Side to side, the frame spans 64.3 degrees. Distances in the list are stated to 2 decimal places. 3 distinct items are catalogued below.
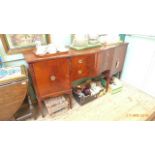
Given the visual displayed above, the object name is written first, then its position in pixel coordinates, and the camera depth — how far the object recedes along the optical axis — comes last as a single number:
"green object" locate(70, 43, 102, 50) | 1.58
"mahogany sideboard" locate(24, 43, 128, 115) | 1.32
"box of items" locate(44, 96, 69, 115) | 1.63
